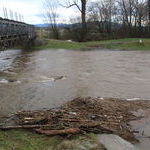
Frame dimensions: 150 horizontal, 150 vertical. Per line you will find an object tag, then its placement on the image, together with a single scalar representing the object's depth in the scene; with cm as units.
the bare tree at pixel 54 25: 2468
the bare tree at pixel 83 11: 2277
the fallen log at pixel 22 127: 368
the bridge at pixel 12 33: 956
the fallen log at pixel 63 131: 349
